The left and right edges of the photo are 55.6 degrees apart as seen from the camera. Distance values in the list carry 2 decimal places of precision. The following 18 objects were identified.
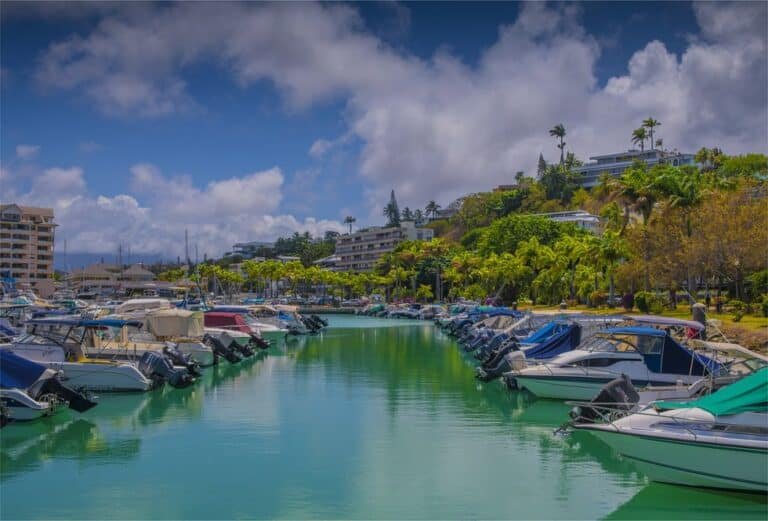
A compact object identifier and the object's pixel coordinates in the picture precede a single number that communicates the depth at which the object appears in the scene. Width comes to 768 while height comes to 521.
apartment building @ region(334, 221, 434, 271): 191.76
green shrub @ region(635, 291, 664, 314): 57.69
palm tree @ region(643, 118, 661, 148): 165.75
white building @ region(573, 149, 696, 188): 179.25
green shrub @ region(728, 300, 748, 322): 45.72
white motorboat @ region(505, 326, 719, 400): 26.89
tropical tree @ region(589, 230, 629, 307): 65.94
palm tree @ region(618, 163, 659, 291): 62.30
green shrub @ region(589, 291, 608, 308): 74.19
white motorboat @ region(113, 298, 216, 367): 40.62
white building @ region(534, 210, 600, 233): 135.91
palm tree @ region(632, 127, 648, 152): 166.35
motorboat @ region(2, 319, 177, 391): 29.55
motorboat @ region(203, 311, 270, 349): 51.25
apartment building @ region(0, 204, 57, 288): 145.62
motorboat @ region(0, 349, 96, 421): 23.61
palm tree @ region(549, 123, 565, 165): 185.88
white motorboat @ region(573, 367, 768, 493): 15.70
